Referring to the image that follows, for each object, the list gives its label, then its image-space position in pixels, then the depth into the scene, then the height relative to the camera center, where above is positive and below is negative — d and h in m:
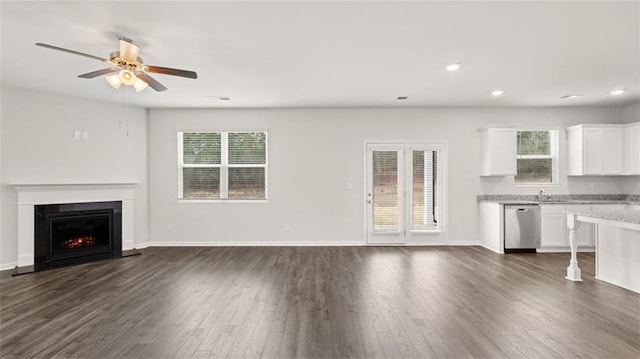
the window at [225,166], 6.64 +0.28
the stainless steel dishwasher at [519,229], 5.89 -0.84
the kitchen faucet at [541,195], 6.42 -0.28
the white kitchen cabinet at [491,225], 5.91 -0.81
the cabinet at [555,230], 5.95 -0.86
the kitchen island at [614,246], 3.78 -0.78
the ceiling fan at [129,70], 3.14 +1.05
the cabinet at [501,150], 6.24 +0.55
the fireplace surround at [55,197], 5.02 -0.27
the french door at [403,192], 6.56 -0.23
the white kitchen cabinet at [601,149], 6.14 +0.56
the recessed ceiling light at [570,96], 5.58 +1.39
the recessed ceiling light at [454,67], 4.02 +1.36
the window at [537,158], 6.57 +0.43
